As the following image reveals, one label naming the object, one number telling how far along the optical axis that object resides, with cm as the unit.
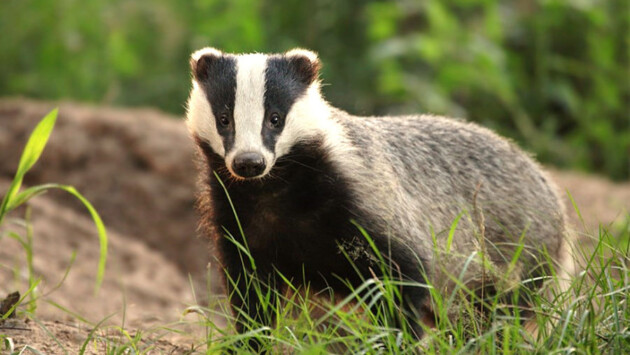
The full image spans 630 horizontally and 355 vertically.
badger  657
